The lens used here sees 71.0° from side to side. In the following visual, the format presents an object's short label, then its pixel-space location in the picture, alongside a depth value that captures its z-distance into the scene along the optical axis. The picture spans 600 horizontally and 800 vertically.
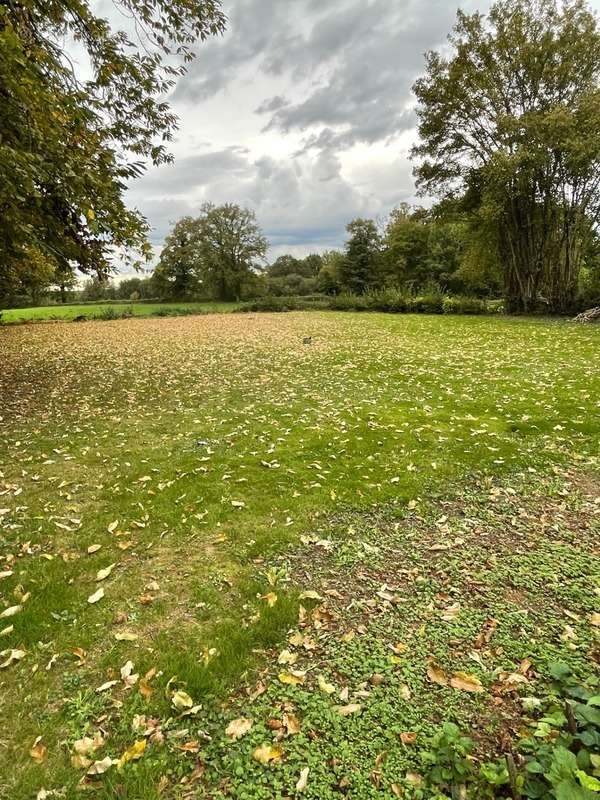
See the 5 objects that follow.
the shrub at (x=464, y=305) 25.22
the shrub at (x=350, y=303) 31.78
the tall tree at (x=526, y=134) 17.77
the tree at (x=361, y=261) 47.41
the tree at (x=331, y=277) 48.41
